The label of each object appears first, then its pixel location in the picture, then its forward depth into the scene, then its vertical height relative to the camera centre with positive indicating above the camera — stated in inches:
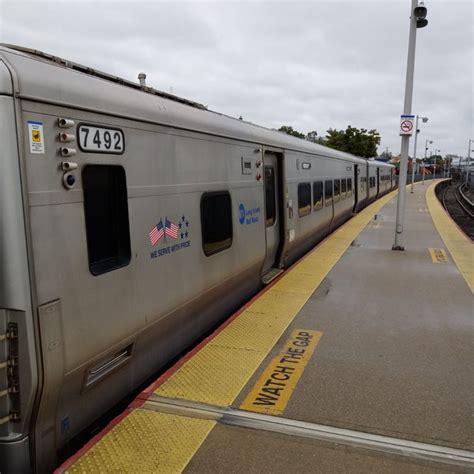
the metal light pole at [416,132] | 1239.8 +107.5
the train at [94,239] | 94.5 -17.9
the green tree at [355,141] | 2023.9 +126.1
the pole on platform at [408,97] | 355.6 +57.8
